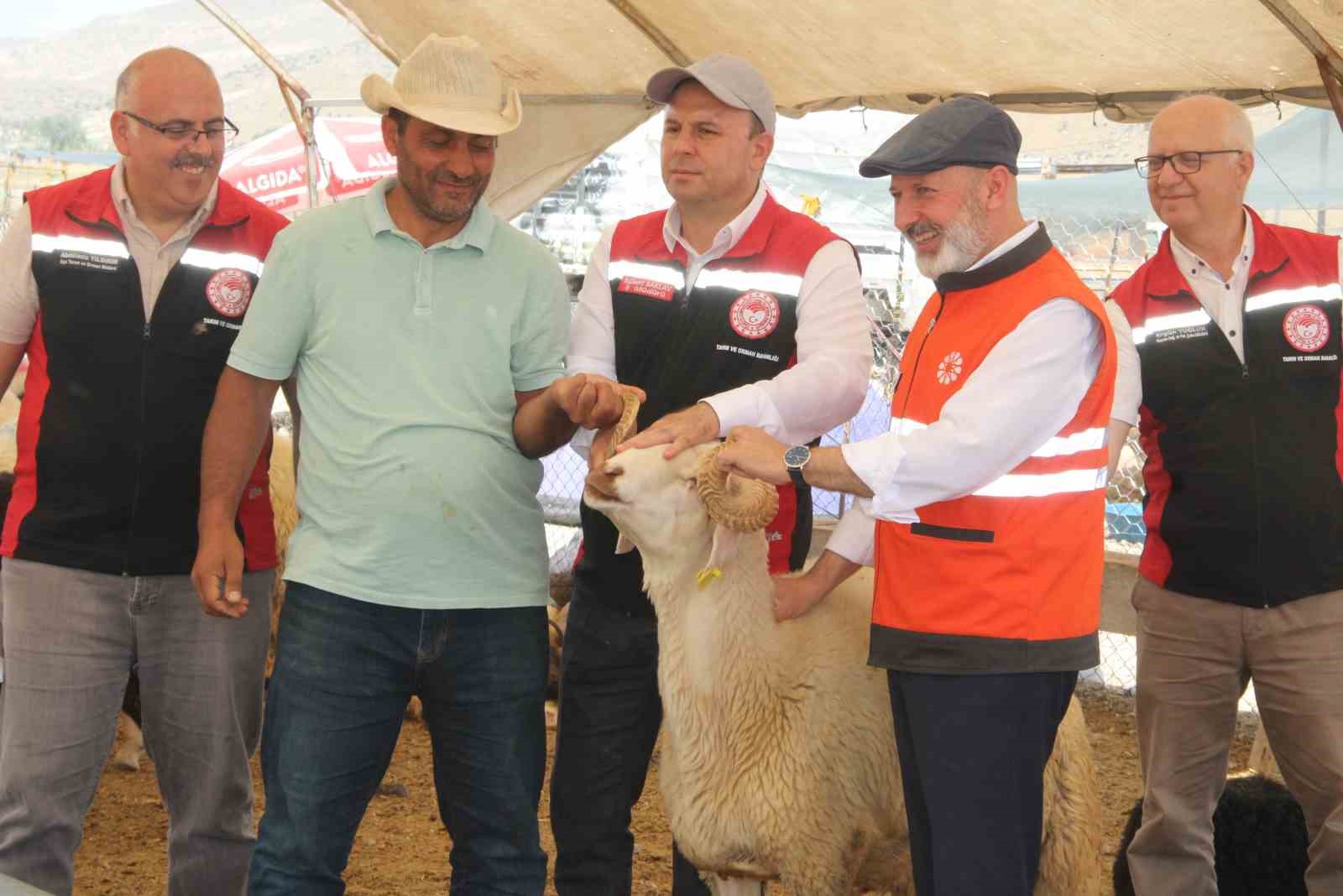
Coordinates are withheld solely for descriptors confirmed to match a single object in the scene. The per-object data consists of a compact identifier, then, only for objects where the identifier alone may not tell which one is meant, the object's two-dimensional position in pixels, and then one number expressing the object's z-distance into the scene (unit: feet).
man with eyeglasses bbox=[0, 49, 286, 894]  11.08
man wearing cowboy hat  9.98
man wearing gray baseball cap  11.44
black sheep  13.34
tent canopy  17.62
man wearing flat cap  8.99
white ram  11.23
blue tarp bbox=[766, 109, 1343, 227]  24.89
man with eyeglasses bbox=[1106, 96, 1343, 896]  12.26
